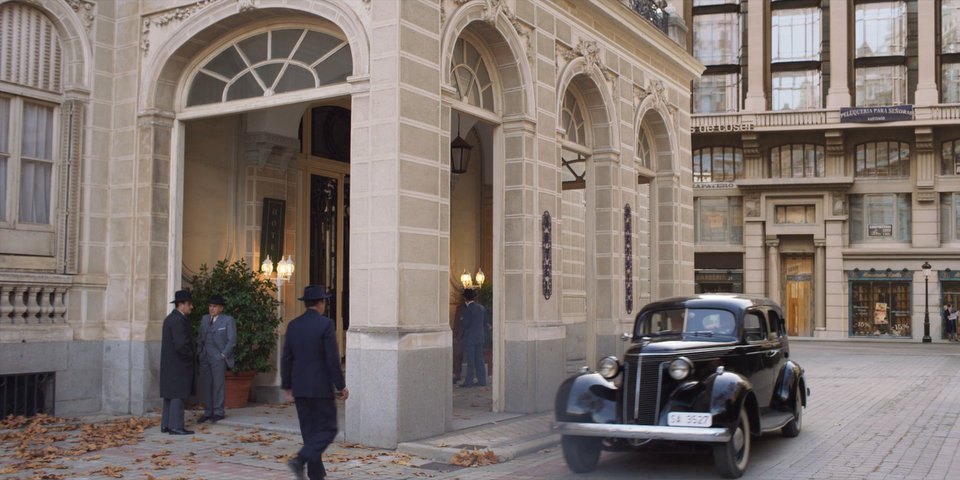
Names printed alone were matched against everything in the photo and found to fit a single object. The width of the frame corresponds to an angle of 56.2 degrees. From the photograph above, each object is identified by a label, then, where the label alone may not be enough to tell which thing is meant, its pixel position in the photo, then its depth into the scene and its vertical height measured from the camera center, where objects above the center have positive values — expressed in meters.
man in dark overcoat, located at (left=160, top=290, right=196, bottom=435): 11.69 -1.21
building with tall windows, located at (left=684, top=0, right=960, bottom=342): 39.62 +5.43
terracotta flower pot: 14.00 -1.80
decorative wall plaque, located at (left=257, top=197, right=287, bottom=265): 15.39 +0.77
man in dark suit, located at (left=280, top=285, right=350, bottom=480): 8.27 -0.97
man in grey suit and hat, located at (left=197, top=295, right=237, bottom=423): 12.64 -1.14
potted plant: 13.95 -0.65
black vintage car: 8.98 -1.17
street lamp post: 38.34 -0.86
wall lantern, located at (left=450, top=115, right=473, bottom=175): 16.97 +2.32
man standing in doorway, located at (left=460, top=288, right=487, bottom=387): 17.53 -1.17
